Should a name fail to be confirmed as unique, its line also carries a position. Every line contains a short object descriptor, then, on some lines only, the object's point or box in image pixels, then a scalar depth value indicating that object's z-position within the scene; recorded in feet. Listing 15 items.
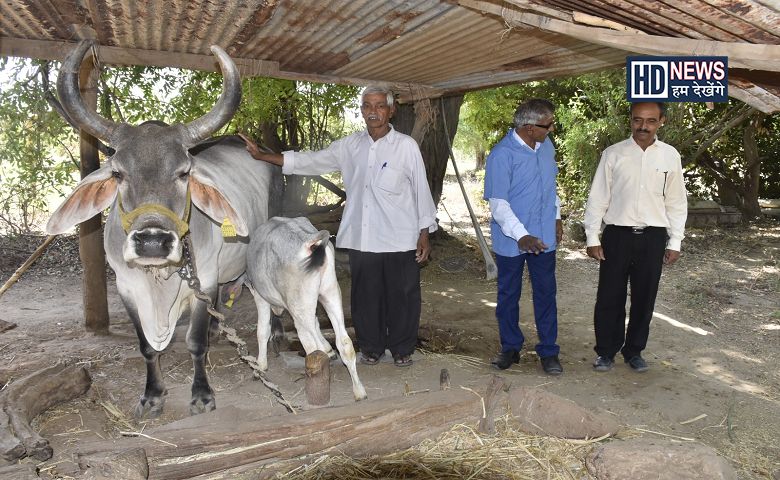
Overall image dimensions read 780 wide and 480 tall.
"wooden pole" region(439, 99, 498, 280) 24.81
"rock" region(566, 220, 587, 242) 35.35
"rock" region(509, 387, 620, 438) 11.99
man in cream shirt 15.37
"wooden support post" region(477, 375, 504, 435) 11.84
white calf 12.69
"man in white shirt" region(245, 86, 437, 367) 15.57
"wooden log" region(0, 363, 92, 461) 10.32
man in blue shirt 15.34
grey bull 11.48
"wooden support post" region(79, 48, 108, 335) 18.13
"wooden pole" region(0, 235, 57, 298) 16.15
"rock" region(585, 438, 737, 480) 10.09
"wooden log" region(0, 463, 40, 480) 8.66
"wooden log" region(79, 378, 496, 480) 9.90
